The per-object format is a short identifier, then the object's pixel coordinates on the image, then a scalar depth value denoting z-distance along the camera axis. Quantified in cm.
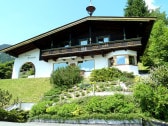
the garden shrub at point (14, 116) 1788
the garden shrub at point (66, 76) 2745
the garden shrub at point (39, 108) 1853
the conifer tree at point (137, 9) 5684
